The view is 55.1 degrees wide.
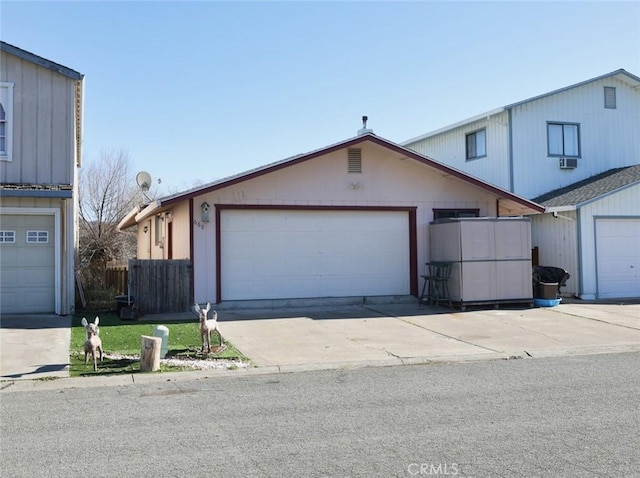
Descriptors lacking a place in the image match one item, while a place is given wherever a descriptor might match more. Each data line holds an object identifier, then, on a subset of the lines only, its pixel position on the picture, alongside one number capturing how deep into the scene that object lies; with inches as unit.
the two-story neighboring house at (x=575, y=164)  724.0
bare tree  972.6
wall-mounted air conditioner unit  874.1
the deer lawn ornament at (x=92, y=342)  335.0
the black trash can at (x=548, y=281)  629.3
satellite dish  837.8
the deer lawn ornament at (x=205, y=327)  381.7
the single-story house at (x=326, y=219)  597.3
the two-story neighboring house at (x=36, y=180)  534.3
